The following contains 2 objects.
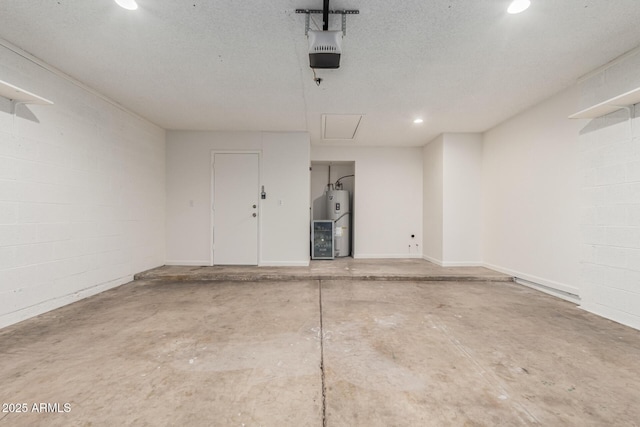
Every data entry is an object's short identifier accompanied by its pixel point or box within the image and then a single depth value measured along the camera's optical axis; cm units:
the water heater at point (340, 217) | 556
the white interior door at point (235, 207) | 464
